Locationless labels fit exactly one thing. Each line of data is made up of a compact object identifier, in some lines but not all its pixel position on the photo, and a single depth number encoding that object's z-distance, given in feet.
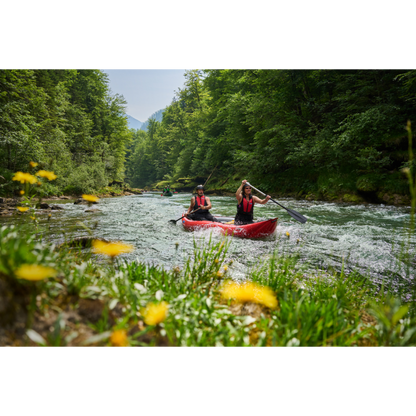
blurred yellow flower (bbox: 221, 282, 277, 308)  6.09
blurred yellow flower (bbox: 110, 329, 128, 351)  3.29
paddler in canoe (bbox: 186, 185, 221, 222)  26.32
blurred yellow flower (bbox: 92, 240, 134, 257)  4.68
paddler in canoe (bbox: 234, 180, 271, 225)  22.77
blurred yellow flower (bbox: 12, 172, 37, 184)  5.63
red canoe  19.04
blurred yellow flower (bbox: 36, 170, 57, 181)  5.69
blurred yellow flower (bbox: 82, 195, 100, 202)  6.32
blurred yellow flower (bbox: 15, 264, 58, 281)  2.91
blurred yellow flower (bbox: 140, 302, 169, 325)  3.89
